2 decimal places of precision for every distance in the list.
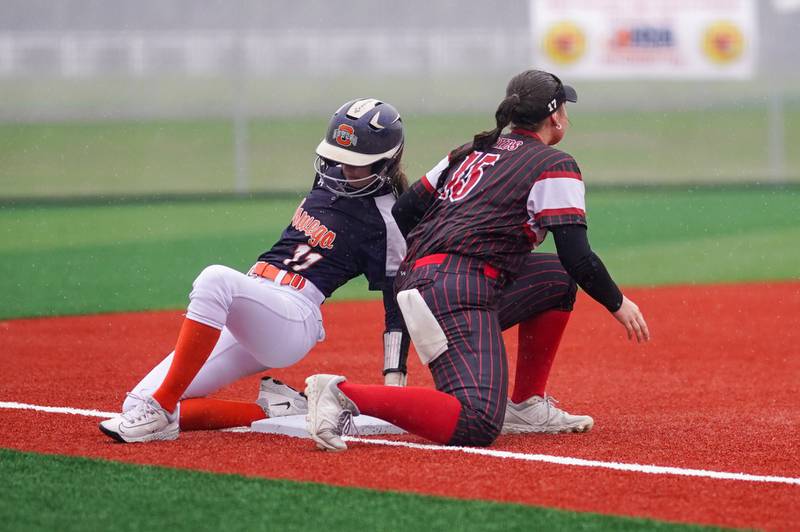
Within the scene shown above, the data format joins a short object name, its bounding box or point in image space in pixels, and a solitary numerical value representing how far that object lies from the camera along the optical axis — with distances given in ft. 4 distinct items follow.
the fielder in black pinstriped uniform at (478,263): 28.73
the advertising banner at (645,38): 131.34
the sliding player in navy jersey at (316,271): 30.78
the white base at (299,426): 31.40
